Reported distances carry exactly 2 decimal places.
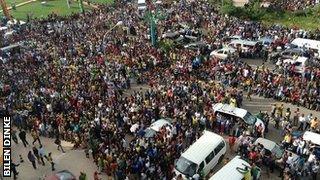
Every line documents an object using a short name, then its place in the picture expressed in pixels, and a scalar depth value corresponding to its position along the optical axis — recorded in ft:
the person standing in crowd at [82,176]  64.95
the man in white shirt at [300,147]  69.00
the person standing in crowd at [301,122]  77.30
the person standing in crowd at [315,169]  64.47
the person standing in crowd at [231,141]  73.63
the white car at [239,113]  77.56
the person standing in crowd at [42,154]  73.15
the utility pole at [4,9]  164.77
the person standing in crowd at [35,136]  77.97
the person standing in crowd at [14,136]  80.06
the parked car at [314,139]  68.89
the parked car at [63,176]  65.67
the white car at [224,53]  109.12
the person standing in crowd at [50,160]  72.25
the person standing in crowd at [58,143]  76.54
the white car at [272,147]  68.44
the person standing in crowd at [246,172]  62.24
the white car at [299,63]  98.91
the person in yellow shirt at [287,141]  71.56
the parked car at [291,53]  105.60
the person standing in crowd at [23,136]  78.28
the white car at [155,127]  75.52
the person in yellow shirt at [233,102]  82.36
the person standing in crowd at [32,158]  71.77
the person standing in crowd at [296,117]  79.41
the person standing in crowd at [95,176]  65.51
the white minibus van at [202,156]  65.62
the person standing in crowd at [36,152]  72.54
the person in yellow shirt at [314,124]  74.95
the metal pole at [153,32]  119.89
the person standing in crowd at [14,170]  70.44
